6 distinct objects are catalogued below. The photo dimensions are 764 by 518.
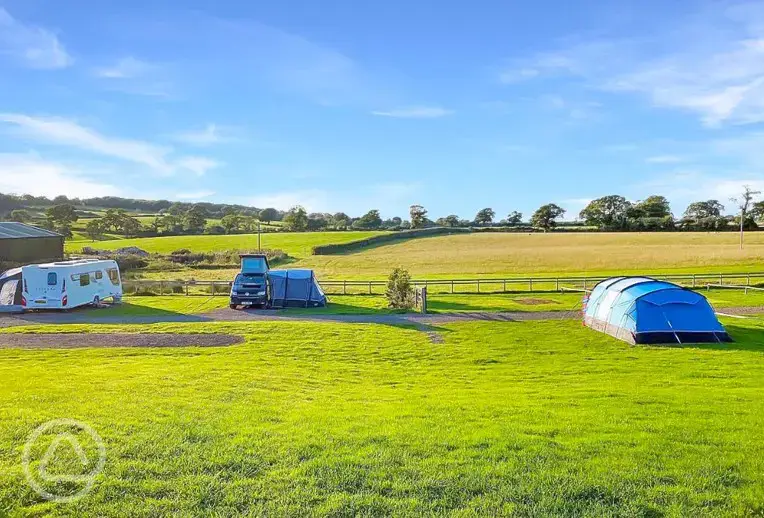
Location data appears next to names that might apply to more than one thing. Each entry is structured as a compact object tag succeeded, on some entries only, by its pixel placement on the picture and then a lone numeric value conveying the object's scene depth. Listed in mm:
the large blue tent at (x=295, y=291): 27891
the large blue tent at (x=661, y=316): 17656
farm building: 44250
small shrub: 26750
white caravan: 24859
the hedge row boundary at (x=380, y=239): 72988
